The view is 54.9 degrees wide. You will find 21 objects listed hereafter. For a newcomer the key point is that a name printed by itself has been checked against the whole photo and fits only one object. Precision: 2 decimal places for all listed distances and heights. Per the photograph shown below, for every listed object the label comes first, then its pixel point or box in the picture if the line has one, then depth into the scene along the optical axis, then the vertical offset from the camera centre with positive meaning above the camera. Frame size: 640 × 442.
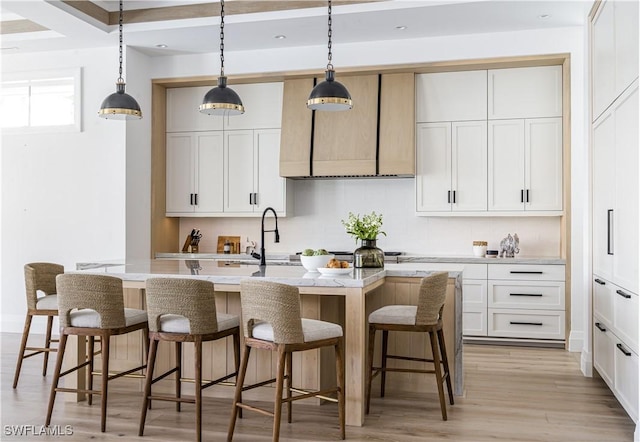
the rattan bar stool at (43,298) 4.35 -0.54
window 6.45 +1.29
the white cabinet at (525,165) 6.00 +0.58
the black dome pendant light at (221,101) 4.34 +0.86
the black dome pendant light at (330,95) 4.19 +0.87
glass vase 4.20 -0.23
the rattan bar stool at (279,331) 3.12 -0.57
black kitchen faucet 4.43 -0.25
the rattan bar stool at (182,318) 3.32 -0.53
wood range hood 6.21 +0.94
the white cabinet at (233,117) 6.71 +1.25
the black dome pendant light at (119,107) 4.49 +0.84
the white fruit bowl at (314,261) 3.97 -0.25
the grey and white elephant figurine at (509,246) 6.18 -0.23
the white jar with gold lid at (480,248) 6.25 -0.25
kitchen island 3.56 -0.52
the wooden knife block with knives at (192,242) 7.09 -0.23
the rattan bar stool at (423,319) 3.64 -0.58
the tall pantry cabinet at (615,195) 3.40 +0.18
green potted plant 4.20 -0.17
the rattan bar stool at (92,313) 3.50 -0.53
